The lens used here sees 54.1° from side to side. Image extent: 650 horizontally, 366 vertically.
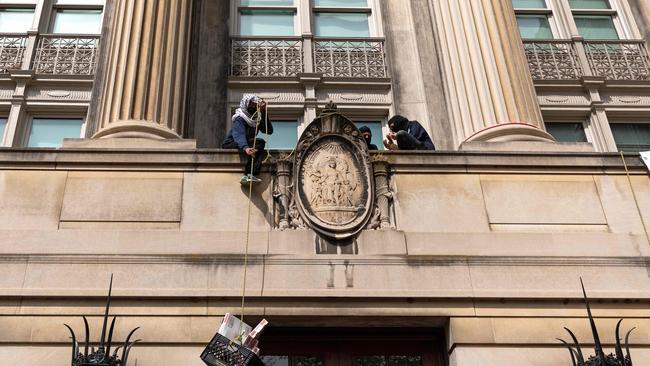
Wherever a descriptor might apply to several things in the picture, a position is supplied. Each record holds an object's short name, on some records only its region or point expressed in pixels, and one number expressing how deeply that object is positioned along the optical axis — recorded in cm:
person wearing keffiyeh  920
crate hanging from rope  700
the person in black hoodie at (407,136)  1047
